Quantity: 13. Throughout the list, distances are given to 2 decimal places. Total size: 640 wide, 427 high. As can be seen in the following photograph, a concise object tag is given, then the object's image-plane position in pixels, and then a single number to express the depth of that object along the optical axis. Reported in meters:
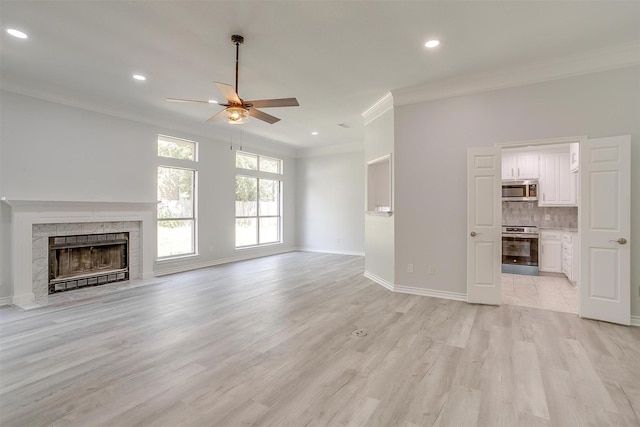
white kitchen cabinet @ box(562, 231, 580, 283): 5.21
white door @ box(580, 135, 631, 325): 3.52
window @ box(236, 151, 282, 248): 8.19
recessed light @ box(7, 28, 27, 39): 3.15
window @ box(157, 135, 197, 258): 6.35
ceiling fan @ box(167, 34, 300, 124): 3.24
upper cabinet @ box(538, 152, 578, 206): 5.94
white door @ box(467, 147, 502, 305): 4.19
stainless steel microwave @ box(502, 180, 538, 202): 6.21
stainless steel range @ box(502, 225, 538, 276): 6.12
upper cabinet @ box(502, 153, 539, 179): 6.26
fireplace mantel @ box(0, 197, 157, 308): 4.36
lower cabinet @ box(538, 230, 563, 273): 5.98
